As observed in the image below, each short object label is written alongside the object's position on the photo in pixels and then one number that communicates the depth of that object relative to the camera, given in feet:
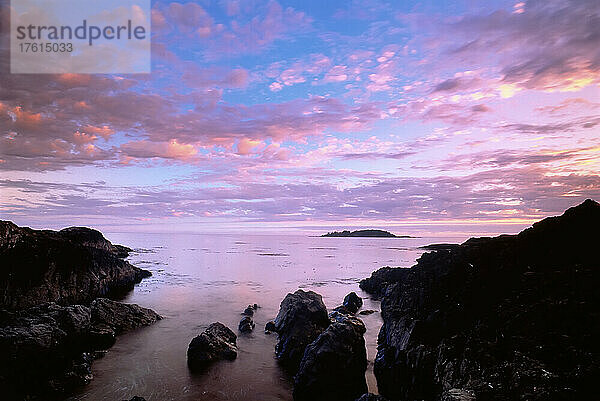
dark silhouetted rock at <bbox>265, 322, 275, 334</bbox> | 112.78
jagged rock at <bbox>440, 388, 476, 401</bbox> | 33.71
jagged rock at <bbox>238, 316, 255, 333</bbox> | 113.06
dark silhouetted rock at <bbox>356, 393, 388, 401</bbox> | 52.49
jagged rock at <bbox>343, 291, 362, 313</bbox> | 145.18
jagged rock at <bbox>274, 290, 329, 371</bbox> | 85.56
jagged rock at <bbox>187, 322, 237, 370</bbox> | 83.35
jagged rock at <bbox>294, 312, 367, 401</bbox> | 63.52
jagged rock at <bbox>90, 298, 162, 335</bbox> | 107.55
